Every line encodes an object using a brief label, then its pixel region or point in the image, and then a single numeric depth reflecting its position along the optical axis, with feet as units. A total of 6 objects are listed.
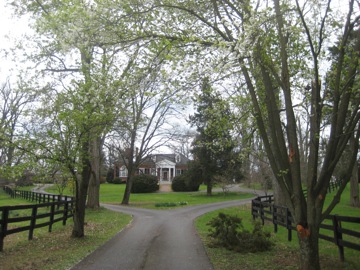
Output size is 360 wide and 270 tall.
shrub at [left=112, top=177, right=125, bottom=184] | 230.68
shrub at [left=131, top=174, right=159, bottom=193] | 158.10
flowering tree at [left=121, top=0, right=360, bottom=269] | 21.50
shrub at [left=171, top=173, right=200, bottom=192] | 162.08
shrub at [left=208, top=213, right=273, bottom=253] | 31.81
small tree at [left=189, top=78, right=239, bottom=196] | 134.51
